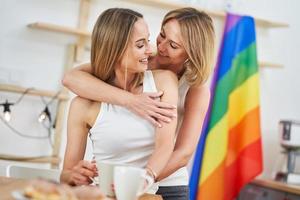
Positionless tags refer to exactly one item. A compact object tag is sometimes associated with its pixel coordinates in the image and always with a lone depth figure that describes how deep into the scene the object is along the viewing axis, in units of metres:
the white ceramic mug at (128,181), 1.08
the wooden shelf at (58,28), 2.97
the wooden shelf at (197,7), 3.31
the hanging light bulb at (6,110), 2.90
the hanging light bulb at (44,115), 3.02
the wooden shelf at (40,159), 3.00
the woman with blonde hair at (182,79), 1.53
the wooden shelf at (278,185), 3.14
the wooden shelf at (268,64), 3.65
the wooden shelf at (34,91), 2.94
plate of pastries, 0.92
